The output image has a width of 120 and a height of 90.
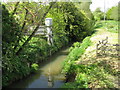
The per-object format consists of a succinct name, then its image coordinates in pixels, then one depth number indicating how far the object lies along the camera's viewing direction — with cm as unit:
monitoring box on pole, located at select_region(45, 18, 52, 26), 918
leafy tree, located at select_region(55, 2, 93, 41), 1365
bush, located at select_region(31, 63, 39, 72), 622
